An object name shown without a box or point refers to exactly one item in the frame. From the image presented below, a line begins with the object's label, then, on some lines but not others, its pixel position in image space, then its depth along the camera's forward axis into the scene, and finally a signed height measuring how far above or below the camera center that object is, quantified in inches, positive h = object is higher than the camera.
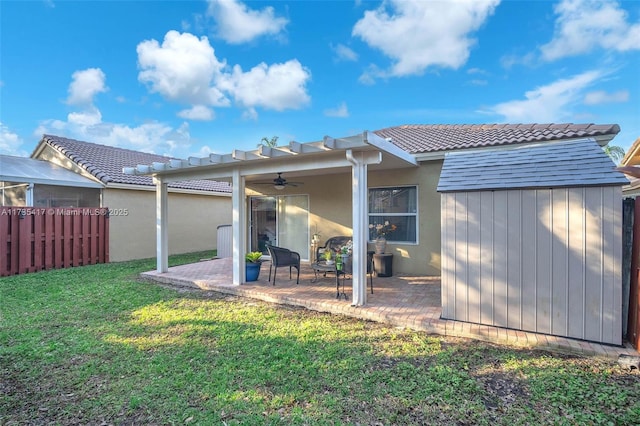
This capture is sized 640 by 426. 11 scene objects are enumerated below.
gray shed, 141.3 -13.2
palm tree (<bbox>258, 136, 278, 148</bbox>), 1346.3 +336.3
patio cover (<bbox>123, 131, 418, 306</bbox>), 204.8 +41.5
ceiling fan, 313.2 +34.9
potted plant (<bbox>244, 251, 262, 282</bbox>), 284.0 -47.6
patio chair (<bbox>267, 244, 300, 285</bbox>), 270.7 -38.2
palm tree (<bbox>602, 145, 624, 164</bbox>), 727.1 +155.7
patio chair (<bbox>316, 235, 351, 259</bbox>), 332.9 -29.7
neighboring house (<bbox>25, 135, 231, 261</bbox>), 437.4 +27.8
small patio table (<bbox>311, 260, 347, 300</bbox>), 229.9 -42.3
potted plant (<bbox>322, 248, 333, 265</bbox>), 250.6 -35.7
